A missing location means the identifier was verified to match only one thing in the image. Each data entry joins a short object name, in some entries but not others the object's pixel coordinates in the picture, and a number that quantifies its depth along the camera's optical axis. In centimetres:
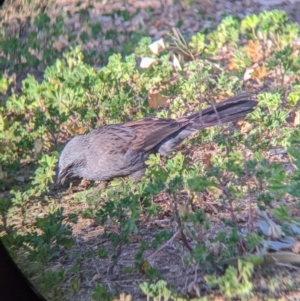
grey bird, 777
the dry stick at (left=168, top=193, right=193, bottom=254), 659
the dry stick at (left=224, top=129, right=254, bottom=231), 655
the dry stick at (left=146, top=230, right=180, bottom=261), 664
